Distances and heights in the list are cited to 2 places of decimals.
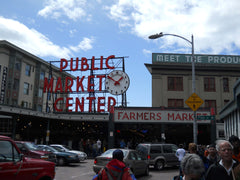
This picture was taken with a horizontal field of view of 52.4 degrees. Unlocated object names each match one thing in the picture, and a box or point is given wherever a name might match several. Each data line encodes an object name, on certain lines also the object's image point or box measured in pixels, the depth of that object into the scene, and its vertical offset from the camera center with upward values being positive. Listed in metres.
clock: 35.62 +6.39
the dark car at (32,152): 14.09 -1.62
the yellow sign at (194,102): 14.04 +1.47
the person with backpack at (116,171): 4.38 -0.81
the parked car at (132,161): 11.85 -1.78
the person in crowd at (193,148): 7.66 -0.64
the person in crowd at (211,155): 6.58 -0.74
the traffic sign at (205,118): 13.94 +0.57
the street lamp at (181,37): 15.73 +5.95
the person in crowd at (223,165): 3.48 -0.56
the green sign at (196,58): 39.41 +11.23
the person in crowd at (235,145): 5.00 -0.34
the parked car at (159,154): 16.45 -1.84
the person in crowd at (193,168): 2.99 -0.49
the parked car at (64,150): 21.28 -2.24
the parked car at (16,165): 5.98 -1.08
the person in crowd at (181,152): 12.23 -1.24
